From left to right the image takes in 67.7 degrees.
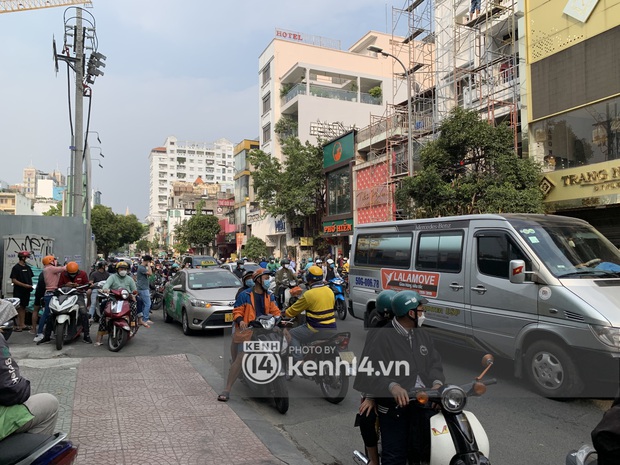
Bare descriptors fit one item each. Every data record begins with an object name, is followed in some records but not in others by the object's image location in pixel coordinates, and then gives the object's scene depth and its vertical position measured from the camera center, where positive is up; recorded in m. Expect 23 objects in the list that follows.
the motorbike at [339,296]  12.15 -1.22
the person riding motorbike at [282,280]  12.01 -0.79
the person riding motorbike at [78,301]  8.65 -0.94
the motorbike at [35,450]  2.60 -1.16
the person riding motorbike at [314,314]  5.61 -0.78
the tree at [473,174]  14.62 +2.60
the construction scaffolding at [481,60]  19.02 +9.07
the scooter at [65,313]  8.05 -1.11
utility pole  14.53 +4.73
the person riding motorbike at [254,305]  5.72 -0.70
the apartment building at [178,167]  145.50 +26.32
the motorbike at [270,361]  5.31 -1.32
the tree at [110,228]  51.88 +2.62
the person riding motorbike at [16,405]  2.64 -0.93
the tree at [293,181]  33.94 +5.19
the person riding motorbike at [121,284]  8.65 -0.64
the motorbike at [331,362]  5.49 -1.37
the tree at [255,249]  41.31 +0.09
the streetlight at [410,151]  19.34 +4.15
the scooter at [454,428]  2.76 -1.10
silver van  5.30 -0.54
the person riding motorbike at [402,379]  2.93 -0.85
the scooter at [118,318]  8.14 -1.20
